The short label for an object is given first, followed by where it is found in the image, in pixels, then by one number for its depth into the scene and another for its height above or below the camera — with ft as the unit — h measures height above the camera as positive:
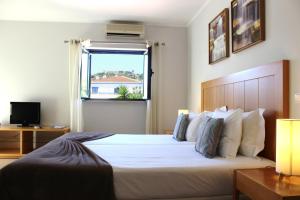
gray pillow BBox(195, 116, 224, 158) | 7.47 -0.92
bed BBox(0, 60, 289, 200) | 6.17 -1.41
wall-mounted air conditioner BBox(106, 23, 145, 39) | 16.43 +4.25
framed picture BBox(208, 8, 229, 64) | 11.03 +2.76
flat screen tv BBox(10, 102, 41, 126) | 16.31 -0.60
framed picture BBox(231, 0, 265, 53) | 8.27 +2.59
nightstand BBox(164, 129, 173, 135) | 15.69 -1.59
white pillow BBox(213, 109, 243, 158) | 7.43 -0.86
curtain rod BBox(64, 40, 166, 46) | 17.01 +3.68
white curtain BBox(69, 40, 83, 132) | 16.62 +1.29
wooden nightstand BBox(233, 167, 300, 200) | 4.57 -1.41
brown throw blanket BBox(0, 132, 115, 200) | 5.83 -1.62
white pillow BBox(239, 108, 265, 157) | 7.41 -0.80
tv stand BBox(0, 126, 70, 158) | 15.46 -2.09
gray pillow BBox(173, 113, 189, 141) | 11.05 -0.96
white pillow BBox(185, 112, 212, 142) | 10.52 -0.88
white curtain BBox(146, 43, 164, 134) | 16.92 +0.38
